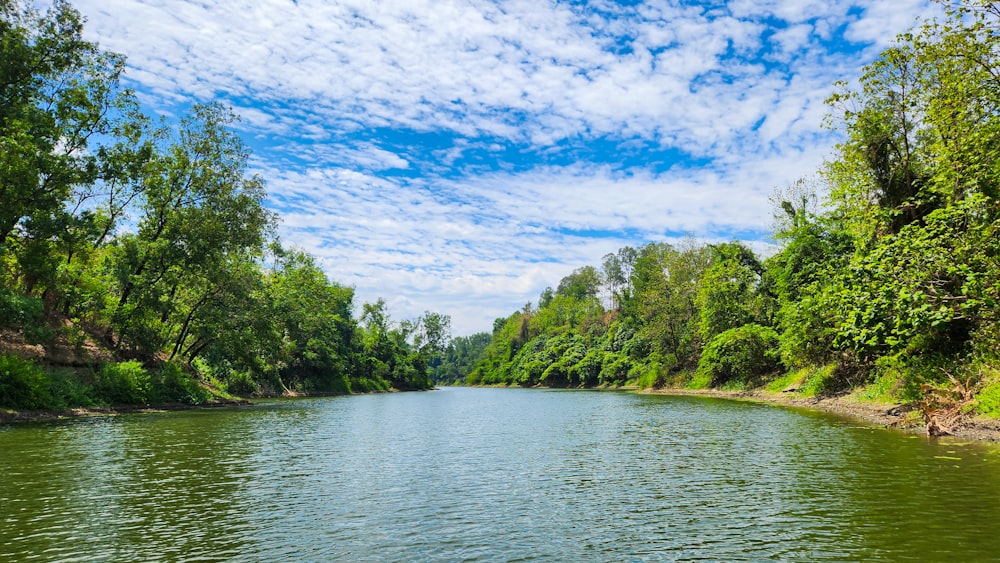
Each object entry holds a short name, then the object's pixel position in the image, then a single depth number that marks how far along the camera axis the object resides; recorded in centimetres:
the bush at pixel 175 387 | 4359
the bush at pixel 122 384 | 3831
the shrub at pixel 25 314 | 3002
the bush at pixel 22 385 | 3005
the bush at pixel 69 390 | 3359
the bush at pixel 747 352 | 5562
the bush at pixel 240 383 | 6109
